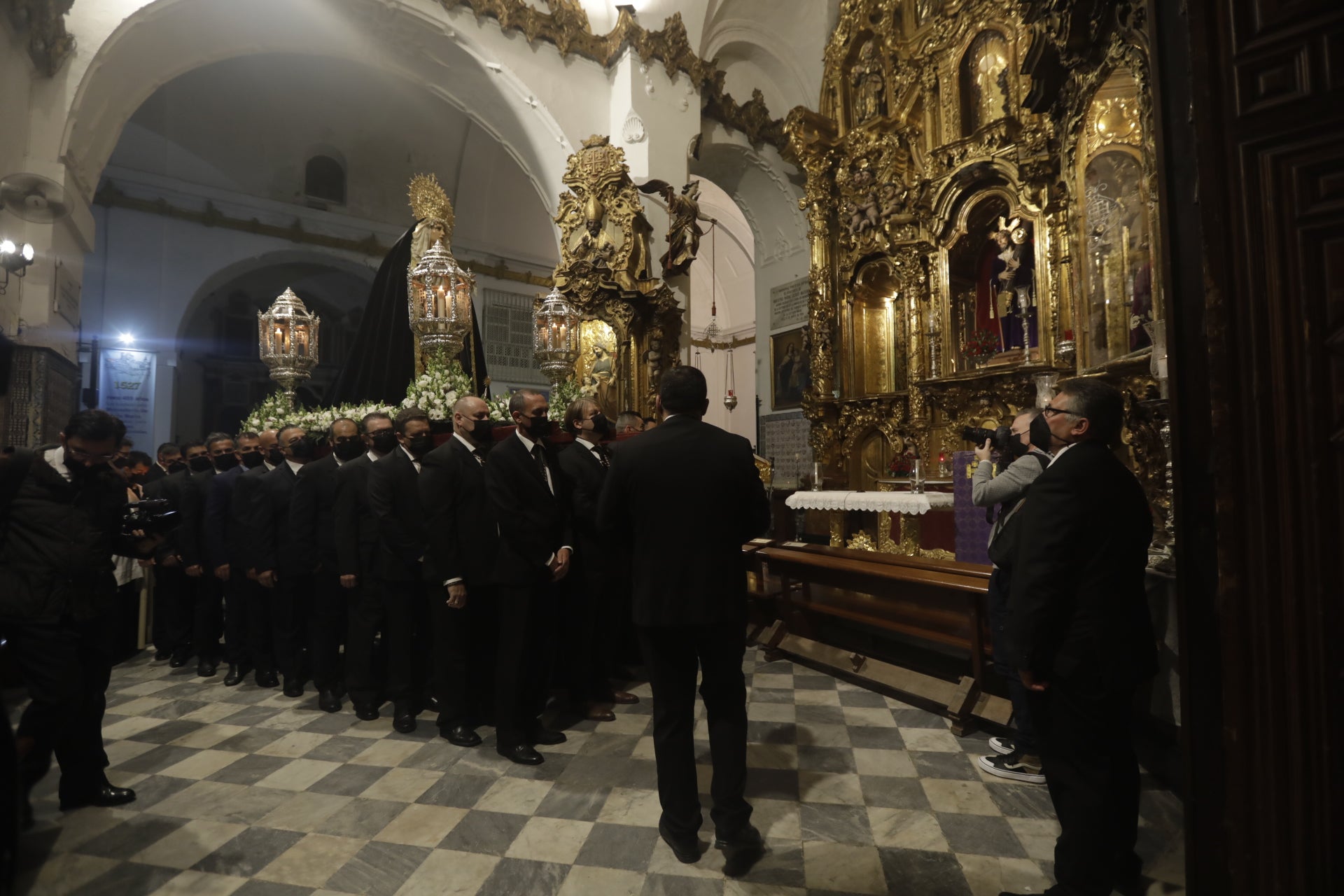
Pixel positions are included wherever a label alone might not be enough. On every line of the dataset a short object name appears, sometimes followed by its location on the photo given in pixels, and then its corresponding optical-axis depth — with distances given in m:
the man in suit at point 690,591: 2.46
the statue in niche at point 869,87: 9.70
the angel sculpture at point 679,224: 8.56
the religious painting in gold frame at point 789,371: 11.66
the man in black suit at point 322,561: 4.32
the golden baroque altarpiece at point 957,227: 5.30
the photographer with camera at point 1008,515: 2.92
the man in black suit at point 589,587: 3.97
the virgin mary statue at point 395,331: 7.31
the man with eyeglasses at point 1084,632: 2.04
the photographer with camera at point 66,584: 2.55
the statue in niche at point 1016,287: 7.88
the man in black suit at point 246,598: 4.71
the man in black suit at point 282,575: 4.52
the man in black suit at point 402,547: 3.83
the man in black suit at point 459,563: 3.55
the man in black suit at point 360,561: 4.09
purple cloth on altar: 5.04
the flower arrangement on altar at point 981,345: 8.44
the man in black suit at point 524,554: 3.38
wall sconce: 5.04
